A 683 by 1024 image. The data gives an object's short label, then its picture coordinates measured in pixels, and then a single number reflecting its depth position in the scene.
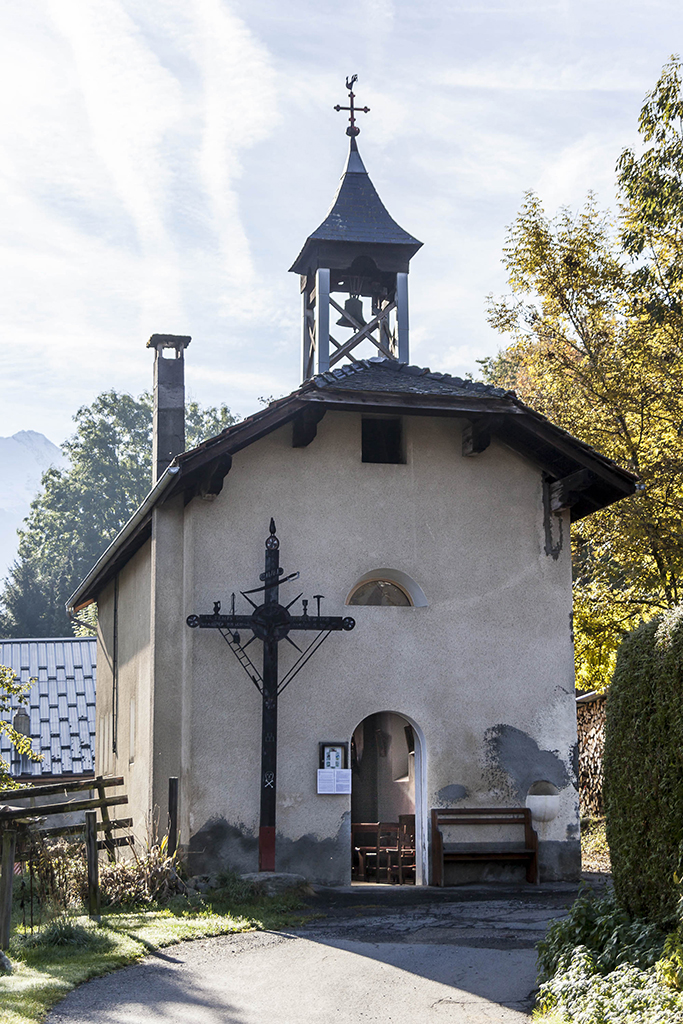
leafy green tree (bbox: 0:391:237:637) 52.94
